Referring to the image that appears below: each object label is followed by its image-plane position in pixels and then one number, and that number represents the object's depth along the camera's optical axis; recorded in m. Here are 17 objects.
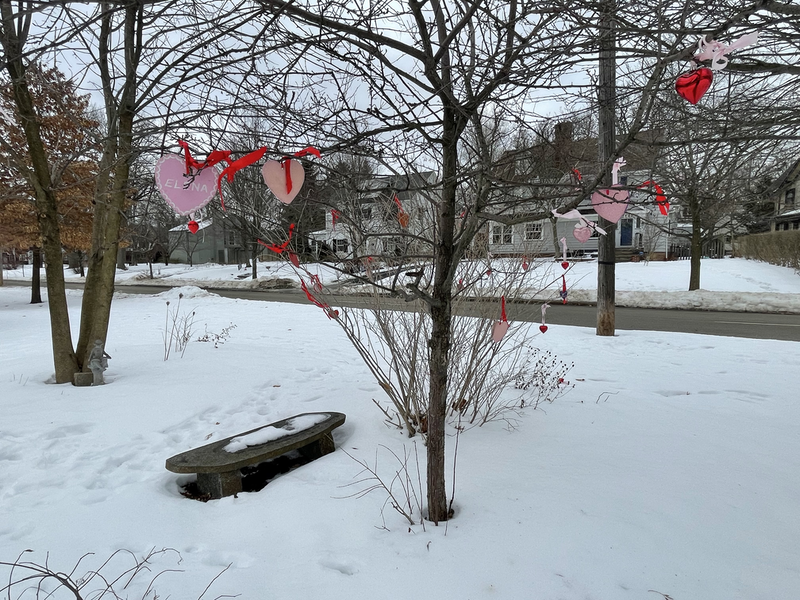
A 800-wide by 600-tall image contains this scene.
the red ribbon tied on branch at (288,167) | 2.06
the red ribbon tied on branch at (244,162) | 1.79
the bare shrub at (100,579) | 1.93
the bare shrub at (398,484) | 2.56
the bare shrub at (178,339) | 6.16
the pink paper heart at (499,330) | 2.89
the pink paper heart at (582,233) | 3.08
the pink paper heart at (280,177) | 2.03
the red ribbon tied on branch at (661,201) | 1.69
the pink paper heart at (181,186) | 2.23
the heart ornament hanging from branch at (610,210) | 2.16
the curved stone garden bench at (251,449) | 2.89
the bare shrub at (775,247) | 18.98
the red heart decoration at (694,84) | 2.00
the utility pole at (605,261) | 5.88
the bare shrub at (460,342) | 3.50
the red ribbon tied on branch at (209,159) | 1.96
